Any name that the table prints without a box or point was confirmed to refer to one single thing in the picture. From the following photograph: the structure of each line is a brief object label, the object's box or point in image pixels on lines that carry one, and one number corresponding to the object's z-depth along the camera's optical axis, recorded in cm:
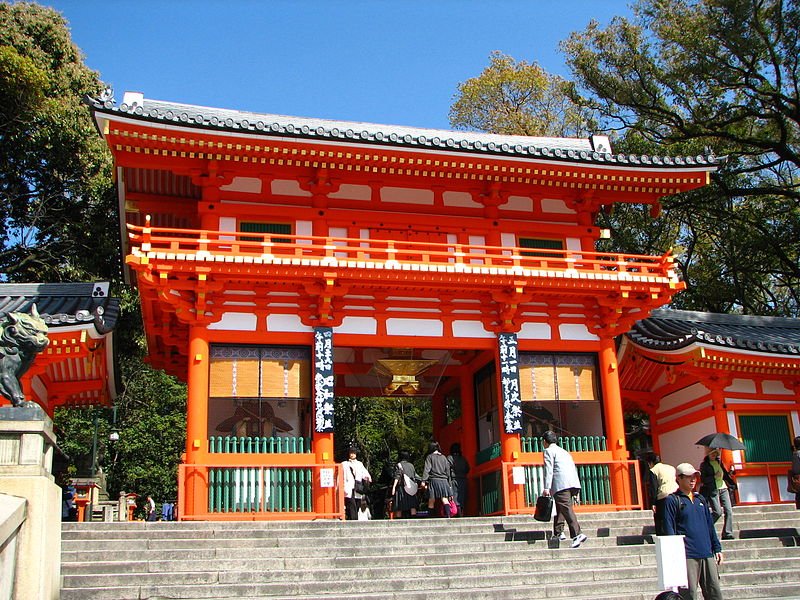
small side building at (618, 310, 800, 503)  1584
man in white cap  695
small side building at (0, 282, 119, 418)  1360
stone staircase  864
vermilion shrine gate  1345
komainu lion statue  810
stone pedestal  719
